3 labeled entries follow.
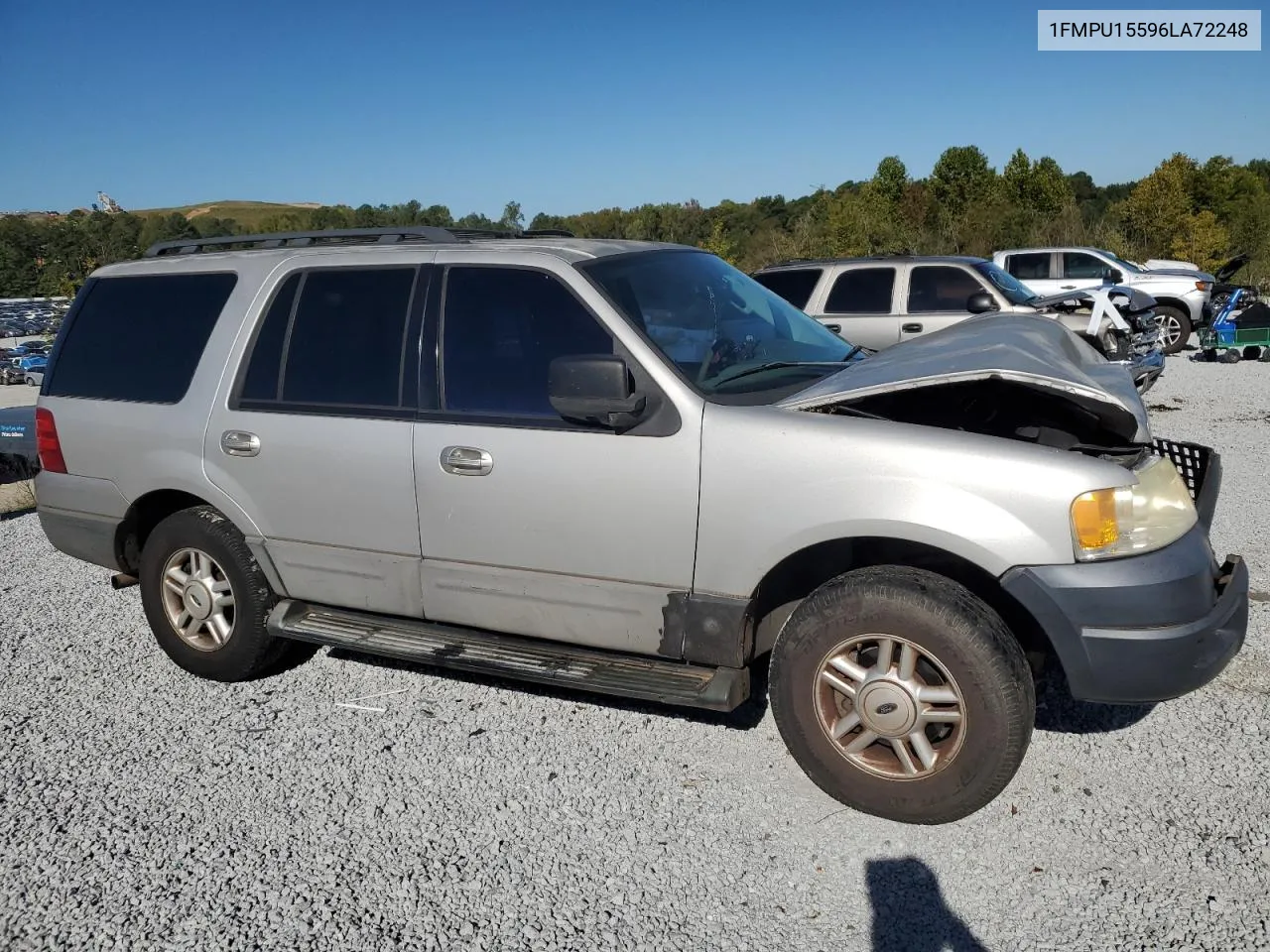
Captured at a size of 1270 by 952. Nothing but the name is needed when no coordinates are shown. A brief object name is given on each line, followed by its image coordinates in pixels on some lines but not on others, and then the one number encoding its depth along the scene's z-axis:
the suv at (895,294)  10.82
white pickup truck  16.89
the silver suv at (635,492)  2.97
